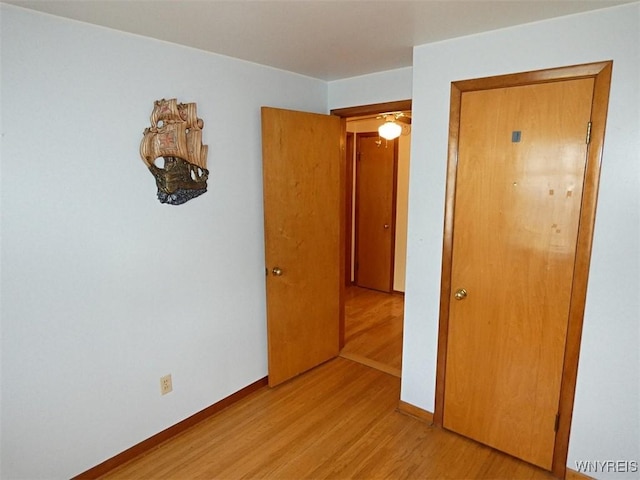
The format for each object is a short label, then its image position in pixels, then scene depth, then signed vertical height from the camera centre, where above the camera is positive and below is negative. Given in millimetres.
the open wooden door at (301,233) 2705 -402
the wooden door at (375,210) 4910 -398
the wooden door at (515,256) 1884 -394
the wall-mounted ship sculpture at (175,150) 2086 +146
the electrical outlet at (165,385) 2307 -1185
